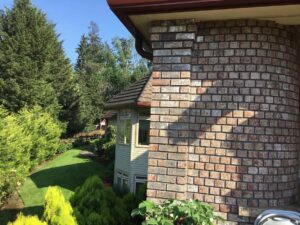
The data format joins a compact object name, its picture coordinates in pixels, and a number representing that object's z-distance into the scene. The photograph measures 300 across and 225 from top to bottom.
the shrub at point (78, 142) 23.22
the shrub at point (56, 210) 3.29
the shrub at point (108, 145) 16.89
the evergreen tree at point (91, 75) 26.73
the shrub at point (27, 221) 2.94
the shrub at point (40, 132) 16.51
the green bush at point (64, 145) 21.20
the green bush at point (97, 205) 3.77
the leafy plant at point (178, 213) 2.68
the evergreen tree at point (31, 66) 20.14
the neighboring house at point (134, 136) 10.79
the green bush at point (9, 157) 9.03
